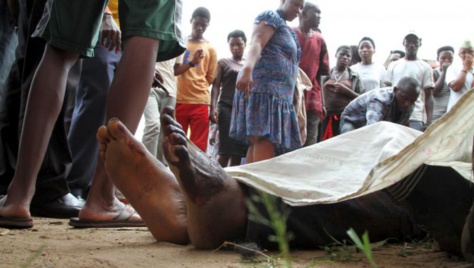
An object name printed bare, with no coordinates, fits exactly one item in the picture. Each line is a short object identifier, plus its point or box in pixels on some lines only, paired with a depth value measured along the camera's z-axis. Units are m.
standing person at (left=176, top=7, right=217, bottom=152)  5.70
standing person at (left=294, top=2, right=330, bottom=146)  5.12
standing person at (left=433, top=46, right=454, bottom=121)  7.21
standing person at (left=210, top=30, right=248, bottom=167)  5.39
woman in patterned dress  3.99
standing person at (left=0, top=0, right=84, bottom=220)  2.50
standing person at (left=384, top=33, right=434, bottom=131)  6.49
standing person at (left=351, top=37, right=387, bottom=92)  6.83
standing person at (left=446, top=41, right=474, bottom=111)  6.27
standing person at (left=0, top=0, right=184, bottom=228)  1.94
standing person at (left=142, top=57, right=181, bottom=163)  4.72
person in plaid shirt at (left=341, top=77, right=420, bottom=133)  4.88
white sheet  1.30
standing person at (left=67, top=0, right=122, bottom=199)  2.91
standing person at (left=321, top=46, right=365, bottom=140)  6.13
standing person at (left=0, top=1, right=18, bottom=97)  2.92
